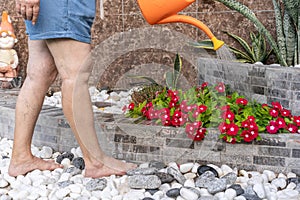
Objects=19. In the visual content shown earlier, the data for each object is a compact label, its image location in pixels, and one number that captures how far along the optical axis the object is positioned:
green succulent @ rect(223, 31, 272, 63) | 3.52
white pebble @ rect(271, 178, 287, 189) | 2.14
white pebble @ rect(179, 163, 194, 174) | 2.33
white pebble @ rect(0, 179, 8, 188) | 2.22
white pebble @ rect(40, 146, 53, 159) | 2.68
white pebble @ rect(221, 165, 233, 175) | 2.30
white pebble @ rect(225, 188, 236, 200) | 1.98
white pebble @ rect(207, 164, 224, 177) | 2.29
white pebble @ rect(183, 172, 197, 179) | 2.26
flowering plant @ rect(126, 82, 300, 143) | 2.34
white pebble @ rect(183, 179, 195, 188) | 2.13
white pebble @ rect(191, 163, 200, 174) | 2.33
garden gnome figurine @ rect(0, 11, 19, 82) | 4.56
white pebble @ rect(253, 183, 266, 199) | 2.01
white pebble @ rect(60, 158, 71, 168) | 2.50
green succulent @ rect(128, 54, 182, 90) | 3.33
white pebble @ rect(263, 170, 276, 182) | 2.26
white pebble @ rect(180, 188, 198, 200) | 1.96
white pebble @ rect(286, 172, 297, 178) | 2.26
